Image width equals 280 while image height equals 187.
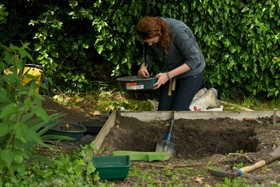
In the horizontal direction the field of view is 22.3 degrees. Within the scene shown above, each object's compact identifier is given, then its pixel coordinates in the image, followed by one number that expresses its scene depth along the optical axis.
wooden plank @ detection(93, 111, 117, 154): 6.31
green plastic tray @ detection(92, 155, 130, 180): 5.36
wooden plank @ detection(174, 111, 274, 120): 7.82
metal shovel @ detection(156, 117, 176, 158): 6.90
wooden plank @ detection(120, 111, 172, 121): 7.78
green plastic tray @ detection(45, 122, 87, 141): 6.68
